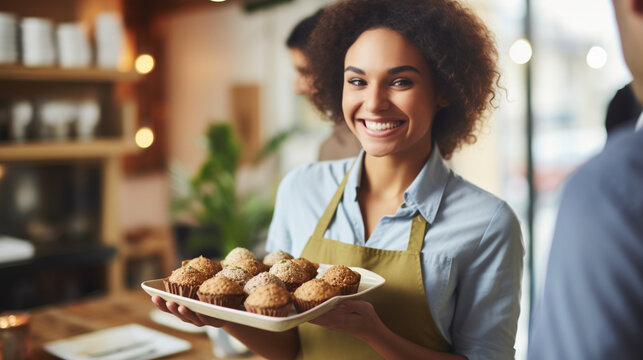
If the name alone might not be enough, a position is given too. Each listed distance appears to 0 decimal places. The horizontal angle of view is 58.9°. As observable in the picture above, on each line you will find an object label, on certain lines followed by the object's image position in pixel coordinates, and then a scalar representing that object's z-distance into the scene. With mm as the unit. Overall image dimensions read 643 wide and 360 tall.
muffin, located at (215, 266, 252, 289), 1188
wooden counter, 1665
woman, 1176
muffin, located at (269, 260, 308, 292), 1182
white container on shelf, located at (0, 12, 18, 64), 3145
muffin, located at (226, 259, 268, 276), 1243
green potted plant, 3967
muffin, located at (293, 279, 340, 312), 1076
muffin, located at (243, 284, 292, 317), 1045
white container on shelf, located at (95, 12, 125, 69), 3555
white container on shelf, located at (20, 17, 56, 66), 3256
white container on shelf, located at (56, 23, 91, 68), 3420
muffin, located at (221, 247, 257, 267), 1308
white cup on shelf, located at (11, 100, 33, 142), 3320
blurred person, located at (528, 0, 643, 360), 617
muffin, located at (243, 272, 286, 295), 1137
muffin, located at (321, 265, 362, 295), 1119
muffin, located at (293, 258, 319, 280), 1221
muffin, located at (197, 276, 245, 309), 1104
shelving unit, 3340
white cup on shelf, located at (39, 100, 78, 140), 3451
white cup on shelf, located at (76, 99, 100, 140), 3568
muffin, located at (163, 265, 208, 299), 1157
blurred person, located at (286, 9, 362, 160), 1582
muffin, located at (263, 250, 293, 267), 1297
